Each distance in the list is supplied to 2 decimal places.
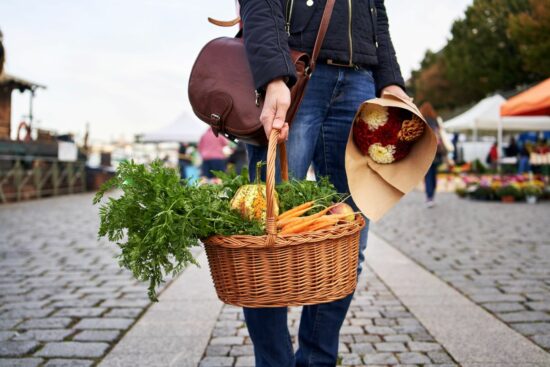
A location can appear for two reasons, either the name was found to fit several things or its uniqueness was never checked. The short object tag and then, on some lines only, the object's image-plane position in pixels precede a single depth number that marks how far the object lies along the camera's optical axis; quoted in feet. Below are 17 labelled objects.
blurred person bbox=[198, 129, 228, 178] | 39.52
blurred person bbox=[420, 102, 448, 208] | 30.80
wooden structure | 50.72
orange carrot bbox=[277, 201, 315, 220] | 5.67
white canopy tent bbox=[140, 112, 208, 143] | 74.59
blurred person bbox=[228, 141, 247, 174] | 40.88
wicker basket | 5.25
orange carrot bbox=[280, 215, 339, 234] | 5.51
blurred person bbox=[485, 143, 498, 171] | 72.43
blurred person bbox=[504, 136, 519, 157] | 73.56
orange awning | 28.43
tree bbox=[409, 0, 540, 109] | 96.73
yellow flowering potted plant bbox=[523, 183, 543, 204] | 40.01
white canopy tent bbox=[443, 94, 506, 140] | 55.77
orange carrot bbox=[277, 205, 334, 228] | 5.52
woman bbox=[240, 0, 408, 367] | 5.81
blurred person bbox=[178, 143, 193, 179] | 52.54
